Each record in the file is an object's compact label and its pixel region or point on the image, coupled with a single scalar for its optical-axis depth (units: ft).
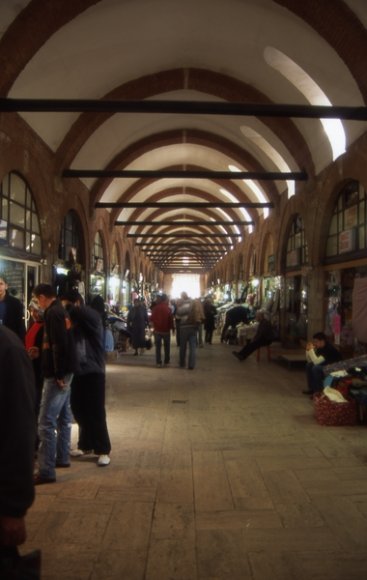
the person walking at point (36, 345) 15.46
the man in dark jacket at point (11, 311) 17.43
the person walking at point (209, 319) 54.25
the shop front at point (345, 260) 32.48
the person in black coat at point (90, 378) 15.43
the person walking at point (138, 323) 41.47
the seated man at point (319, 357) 24.70
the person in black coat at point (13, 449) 5.38
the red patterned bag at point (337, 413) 20.01
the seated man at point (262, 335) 37.42
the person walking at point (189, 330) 35.04
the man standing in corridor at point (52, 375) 13.96
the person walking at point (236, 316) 54.49
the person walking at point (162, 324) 35.96
